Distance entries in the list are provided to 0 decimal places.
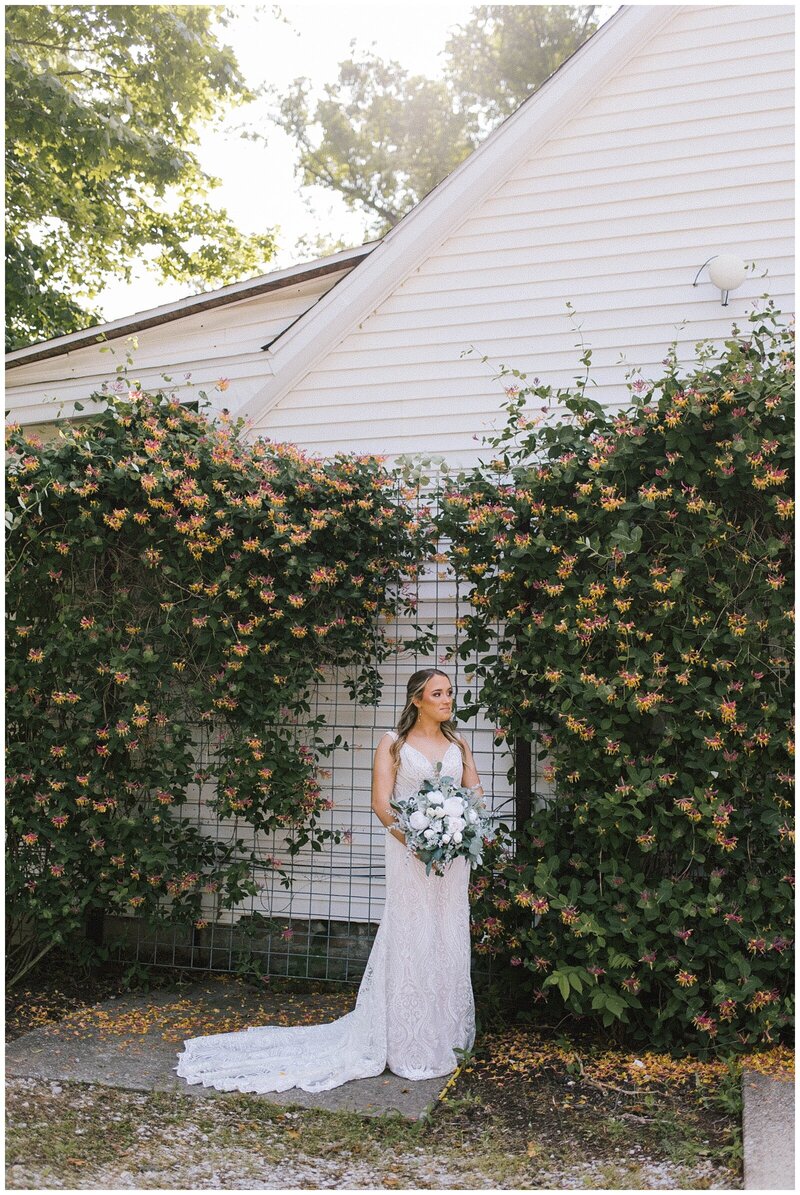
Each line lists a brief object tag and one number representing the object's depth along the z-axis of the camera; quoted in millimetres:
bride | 4500
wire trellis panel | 5723
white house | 5621
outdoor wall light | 5426
